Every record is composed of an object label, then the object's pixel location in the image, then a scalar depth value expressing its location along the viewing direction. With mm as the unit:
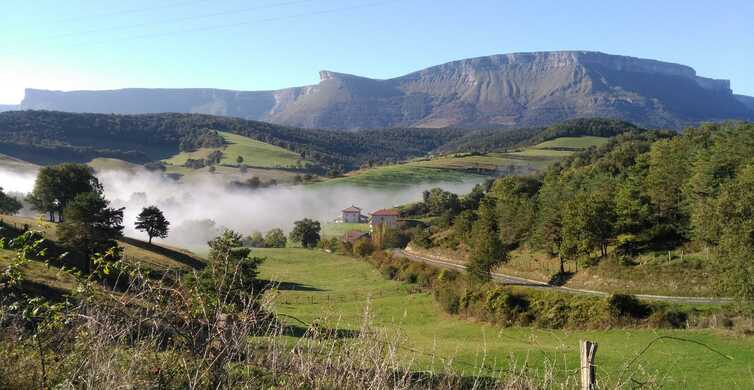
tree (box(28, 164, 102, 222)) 55969
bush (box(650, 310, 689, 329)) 29703
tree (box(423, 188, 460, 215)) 89262
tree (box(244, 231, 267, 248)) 99388
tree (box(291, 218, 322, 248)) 95375
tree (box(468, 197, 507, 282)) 46438
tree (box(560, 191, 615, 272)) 46031
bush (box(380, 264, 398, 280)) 60250
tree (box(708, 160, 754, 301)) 28297
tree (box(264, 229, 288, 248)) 97438
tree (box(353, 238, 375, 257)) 77688
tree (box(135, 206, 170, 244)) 59844
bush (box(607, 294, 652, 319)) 31109
